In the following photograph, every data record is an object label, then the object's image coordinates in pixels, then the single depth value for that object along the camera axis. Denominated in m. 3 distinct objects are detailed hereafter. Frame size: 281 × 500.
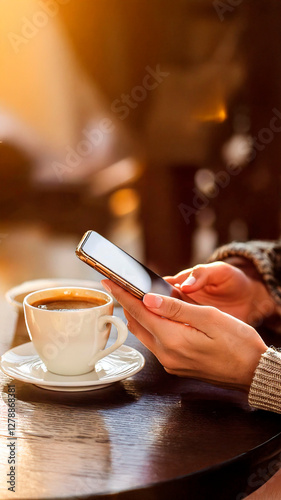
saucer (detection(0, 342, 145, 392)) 0.93
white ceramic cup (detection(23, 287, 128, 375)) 0.94
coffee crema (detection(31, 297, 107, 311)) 0.98
